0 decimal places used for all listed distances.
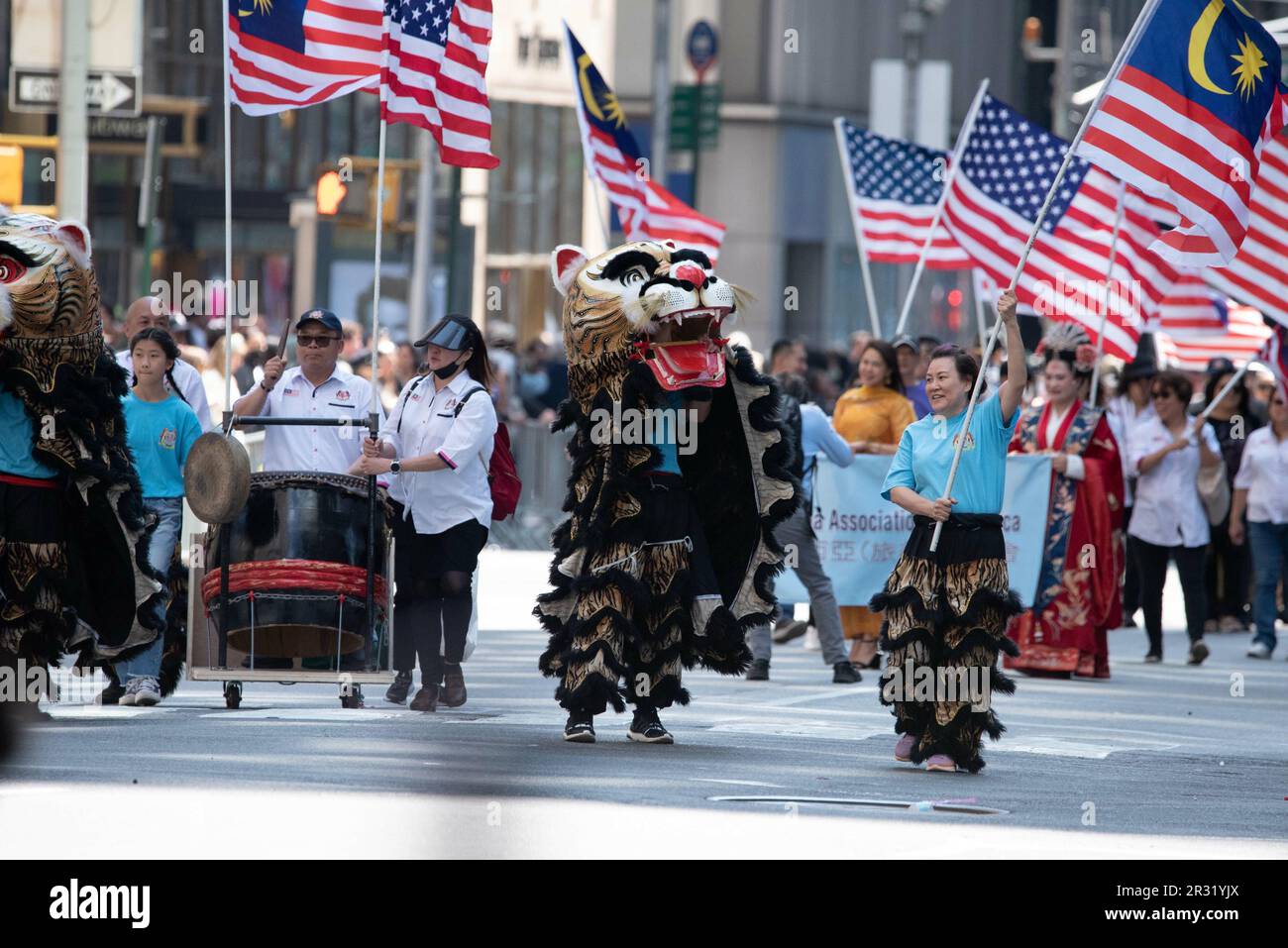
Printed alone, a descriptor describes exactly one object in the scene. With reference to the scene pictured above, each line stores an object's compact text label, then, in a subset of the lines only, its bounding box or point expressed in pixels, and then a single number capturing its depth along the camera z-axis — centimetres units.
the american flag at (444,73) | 1200
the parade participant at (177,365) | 1236
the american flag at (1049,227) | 1655
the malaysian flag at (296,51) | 1184
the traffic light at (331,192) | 2059
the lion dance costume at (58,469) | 1012
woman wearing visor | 1146
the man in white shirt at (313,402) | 1167
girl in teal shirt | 1194
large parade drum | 1103
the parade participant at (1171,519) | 1623
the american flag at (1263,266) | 1409
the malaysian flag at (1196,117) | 1141
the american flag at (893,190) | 1845
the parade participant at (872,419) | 1512
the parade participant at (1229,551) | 1853
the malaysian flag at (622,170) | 1753
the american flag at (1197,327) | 1975
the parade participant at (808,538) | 1430
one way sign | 1986
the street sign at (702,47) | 4178
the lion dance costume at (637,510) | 1050
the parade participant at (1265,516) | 1684
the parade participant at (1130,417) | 1741
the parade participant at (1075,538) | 1485
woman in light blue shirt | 998
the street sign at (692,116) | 3497
